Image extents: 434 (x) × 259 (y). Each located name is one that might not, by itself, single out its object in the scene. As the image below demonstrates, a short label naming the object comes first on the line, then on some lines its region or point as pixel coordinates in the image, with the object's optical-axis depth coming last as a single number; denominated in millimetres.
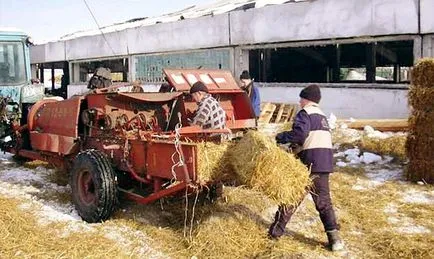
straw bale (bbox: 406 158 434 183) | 7145
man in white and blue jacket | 4715
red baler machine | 5078
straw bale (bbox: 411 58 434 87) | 7110
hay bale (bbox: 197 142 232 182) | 4684
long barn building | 10711
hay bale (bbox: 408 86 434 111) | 7148
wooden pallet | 12758
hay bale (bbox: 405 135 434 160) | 7191
